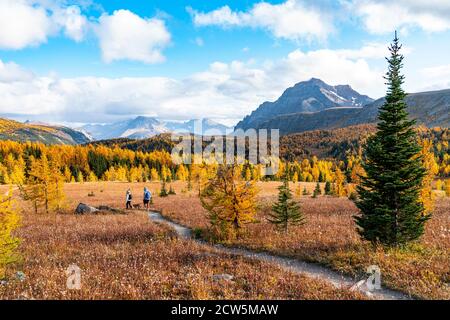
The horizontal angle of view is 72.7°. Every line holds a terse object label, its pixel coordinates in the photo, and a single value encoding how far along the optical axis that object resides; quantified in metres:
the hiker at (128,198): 35.62
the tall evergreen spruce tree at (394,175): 12.34
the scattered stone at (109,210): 32.04
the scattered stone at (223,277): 9.75
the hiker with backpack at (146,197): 34.34
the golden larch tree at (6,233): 9.59
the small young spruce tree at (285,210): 18.28
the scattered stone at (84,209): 30.83
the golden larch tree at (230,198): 16.75
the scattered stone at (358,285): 8.76
